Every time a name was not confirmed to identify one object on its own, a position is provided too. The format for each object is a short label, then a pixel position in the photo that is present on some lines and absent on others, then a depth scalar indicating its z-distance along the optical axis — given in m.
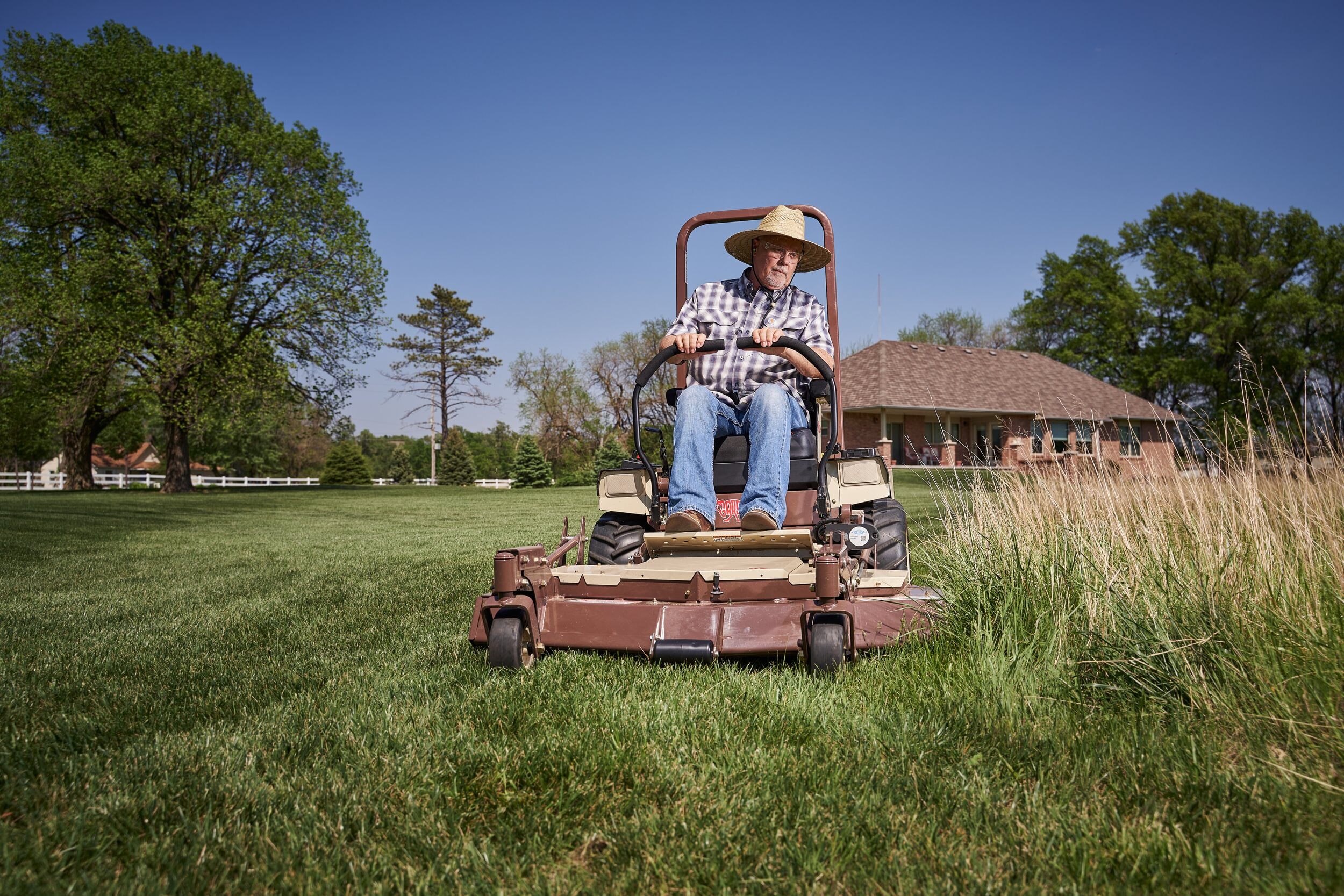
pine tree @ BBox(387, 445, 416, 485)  66.25
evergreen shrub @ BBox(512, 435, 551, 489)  45.56
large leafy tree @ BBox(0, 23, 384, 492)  23.48
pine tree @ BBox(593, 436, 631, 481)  41.16
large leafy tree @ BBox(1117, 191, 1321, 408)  41.12
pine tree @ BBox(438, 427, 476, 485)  54.25
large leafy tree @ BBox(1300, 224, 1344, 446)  39.53
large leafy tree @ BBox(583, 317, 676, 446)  49.03
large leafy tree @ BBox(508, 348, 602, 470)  52.16
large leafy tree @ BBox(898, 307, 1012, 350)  62.69
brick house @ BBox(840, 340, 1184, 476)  35.91
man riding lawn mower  3.38
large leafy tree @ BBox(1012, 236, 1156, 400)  45.34
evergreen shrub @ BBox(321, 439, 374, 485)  60.88
